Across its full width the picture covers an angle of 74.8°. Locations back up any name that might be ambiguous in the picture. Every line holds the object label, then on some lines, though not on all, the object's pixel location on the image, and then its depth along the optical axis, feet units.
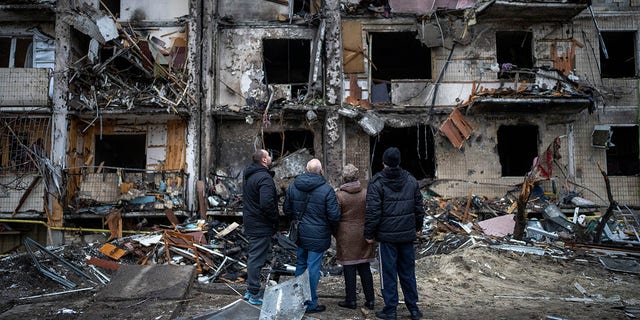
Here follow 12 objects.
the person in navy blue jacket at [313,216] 16.55
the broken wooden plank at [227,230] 35.24
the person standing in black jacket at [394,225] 15.74
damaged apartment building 42.50
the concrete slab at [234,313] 15.81
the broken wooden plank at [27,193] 42.29
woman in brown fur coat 16.78
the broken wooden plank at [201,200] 41.39
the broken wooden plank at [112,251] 30.19
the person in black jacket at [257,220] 17.49
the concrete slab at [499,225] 35.81
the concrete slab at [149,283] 18.48
